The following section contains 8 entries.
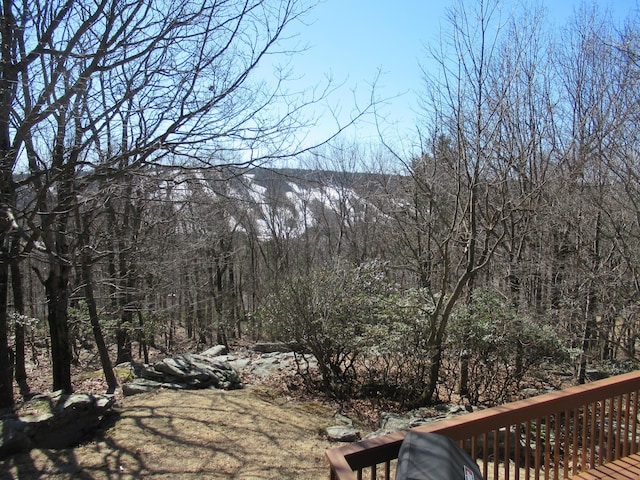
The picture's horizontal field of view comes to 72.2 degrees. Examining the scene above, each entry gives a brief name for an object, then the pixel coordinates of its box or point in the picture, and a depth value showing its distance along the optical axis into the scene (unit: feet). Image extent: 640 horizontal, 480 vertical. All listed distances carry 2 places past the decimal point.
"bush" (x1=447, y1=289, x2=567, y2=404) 19.27
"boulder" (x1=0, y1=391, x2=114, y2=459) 12.97
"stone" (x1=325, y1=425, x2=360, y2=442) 16.03
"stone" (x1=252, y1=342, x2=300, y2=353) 37.09
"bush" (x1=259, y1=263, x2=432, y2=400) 21.26
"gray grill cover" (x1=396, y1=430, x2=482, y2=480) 5.07
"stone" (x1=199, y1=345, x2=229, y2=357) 36.96
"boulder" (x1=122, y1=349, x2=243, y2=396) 21.34
